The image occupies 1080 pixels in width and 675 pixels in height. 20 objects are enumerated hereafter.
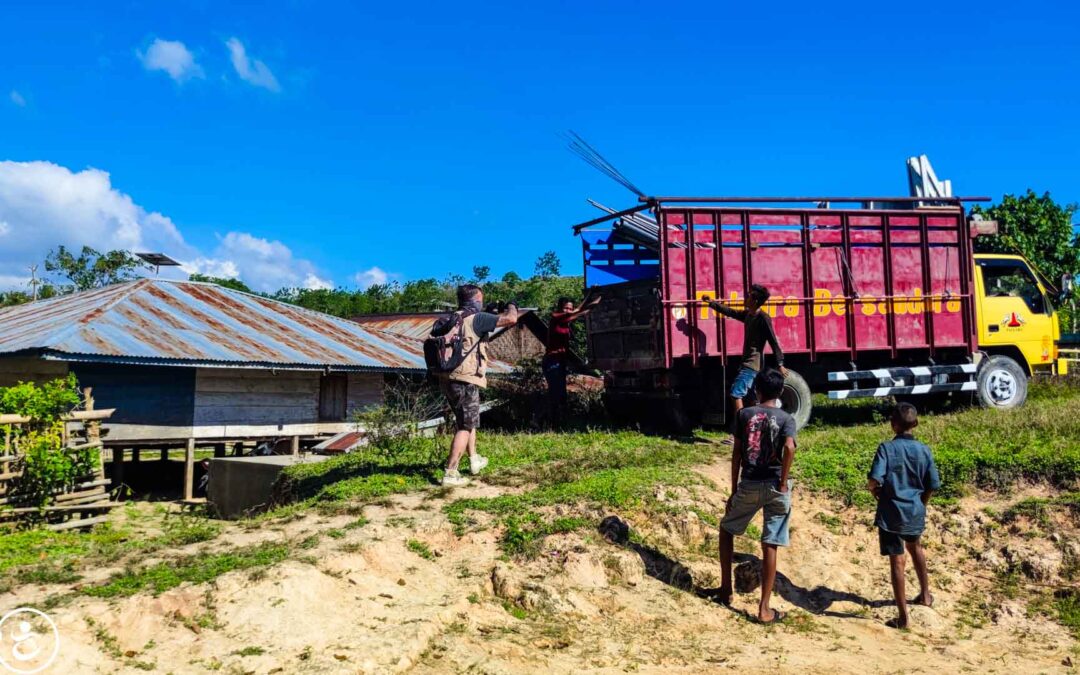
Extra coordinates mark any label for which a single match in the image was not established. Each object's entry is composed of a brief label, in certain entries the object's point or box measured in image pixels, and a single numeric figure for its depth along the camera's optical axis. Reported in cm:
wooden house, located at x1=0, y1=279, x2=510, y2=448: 1387
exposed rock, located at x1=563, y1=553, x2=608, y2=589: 582
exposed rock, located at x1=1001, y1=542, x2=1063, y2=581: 651
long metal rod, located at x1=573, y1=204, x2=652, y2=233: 1060
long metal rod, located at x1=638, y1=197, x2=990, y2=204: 1023
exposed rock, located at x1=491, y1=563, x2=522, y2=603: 555
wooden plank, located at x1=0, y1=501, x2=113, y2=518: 959
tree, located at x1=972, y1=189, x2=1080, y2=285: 2316
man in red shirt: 1152
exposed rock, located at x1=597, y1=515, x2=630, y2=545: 646
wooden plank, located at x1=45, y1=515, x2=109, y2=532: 994
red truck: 1041
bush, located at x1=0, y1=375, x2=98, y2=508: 984
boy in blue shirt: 567
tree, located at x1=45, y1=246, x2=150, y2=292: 4025
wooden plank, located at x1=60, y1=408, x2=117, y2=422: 1063
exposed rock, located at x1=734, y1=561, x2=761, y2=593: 610
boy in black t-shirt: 552
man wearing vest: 725
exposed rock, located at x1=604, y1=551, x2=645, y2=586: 599
